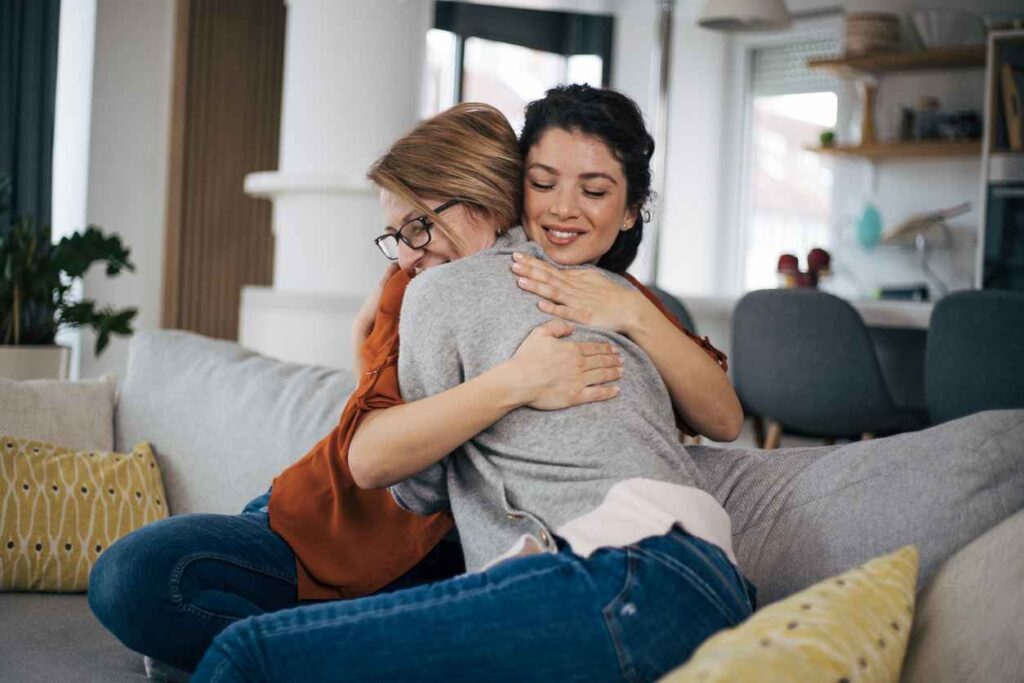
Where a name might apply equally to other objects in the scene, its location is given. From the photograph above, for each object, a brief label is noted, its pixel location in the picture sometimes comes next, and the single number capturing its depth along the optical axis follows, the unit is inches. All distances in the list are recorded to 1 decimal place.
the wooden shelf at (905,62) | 199.9
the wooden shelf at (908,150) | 201.8
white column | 134.7
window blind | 238.4
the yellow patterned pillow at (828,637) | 34.4
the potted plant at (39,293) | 118.3
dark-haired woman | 43.6
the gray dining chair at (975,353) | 111.4
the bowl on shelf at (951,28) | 203.8
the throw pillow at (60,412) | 86.4
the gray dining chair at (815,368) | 130.5
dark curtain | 195.9
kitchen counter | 138.0
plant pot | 115.7
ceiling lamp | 177.9
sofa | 44.8
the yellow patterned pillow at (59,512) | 78.5
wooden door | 234.1
